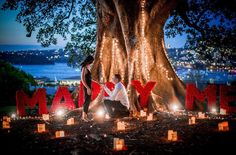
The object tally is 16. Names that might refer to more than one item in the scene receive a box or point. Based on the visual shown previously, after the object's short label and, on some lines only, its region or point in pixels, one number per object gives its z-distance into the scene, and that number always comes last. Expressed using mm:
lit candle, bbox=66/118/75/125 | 10914
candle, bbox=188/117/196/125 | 10500
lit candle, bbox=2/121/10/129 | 10359
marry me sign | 12641
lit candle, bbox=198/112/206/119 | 11608
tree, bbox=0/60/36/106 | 18125
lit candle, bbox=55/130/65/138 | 8797
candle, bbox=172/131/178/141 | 8234
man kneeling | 11078
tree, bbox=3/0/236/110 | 13133
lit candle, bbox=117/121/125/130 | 9711
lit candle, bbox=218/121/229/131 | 9289
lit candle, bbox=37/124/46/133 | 9672
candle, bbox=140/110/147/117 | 12047
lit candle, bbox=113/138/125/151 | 7309
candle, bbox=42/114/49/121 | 11914
